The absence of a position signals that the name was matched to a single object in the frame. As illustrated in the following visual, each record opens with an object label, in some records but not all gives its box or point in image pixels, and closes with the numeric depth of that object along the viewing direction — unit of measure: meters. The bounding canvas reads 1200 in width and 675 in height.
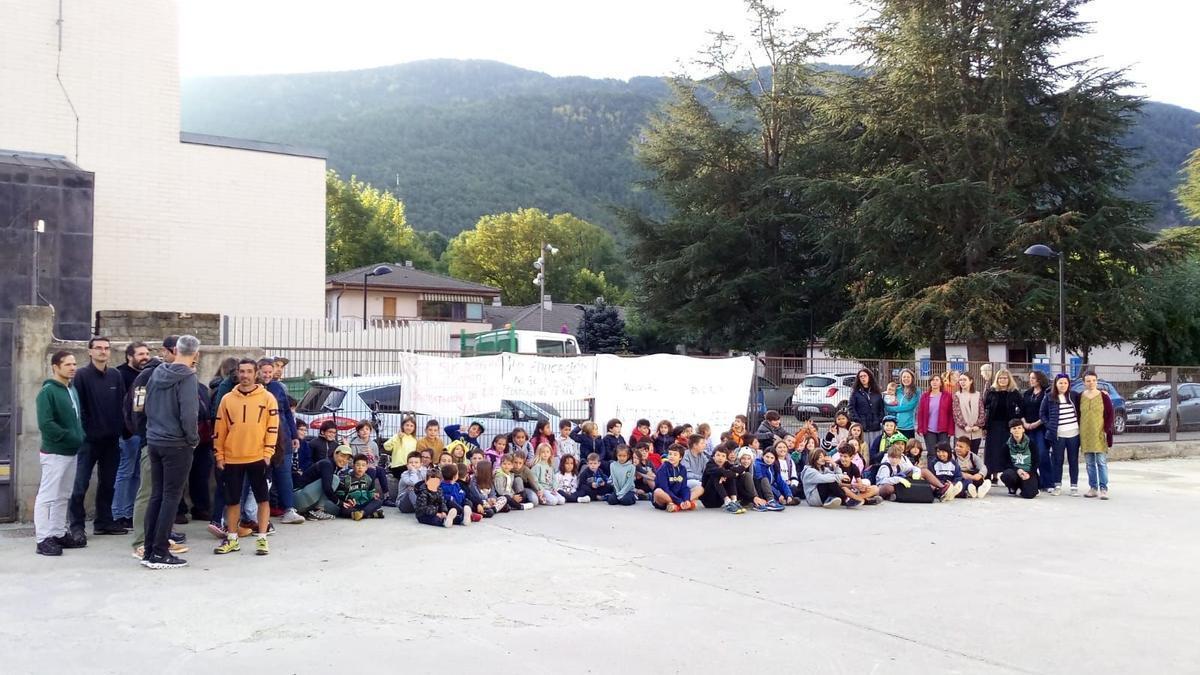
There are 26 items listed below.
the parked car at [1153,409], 22.19
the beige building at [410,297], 51.53
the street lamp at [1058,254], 26.08
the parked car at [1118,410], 22.02
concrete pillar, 10.03
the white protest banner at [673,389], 15.27
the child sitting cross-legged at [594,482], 12.93
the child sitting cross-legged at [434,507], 10.58
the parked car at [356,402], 13.09
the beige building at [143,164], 24.92
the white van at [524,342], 19.50
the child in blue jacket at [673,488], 12.13
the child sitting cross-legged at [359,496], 10.94
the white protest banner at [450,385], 13.67
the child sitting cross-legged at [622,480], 12.63
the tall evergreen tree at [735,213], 39.47
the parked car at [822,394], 17.81
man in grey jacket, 8.04
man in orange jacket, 8.55
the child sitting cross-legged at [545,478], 12.47
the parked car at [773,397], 16.73
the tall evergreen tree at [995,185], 31.78
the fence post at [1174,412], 21.88
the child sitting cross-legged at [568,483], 12.82
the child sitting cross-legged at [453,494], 10.80
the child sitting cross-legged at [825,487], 12.66
